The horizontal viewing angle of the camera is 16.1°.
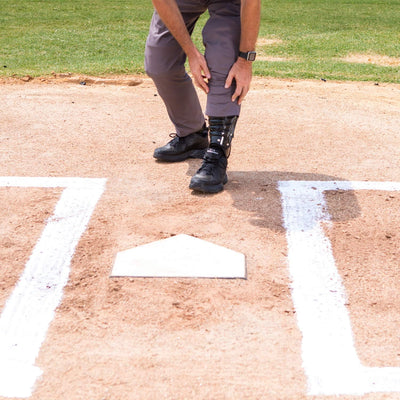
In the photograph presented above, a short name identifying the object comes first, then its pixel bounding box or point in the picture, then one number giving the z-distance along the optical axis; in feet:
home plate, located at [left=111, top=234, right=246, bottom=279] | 15.66
